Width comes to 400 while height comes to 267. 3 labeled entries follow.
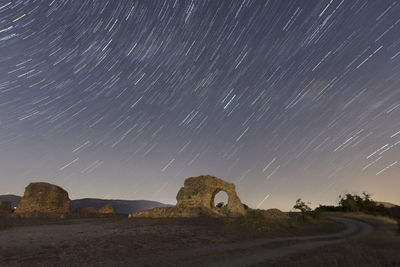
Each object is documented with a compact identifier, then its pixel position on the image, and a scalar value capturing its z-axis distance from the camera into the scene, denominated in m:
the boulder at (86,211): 41.42
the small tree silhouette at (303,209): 31.62
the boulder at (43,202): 38.00
